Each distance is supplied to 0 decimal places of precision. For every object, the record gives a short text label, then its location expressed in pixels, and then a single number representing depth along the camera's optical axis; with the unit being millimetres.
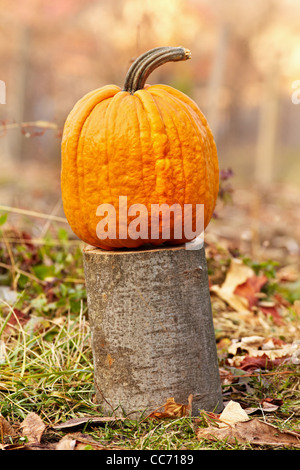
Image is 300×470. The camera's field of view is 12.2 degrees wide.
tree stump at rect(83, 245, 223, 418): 1958
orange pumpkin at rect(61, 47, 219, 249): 1933
